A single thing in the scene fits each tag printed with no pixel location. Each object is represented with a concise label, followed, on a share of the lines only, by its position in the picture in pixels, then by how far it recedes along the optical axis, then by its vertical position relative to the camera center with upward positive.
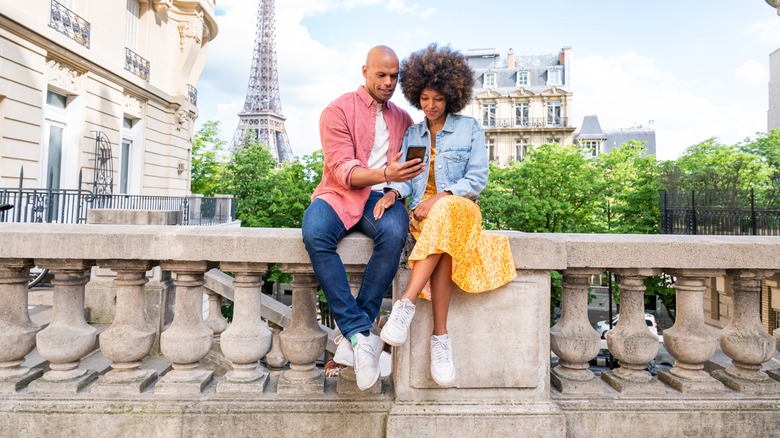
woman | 2.50 +0.20
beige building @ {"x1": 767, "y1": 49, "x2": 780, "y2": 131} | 39.12 +13.27
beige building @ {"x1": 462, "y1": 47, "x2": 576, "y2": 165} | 45.12 +12.72
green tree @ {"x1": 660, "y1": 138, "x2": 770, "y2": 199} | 19.48 +3.73
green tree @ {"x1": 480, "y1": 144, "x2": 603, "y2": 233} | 23.28 +2.43
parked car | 22.38 -4.10
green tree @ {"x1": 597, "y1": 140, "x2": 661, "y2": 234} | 22.36 +2.69
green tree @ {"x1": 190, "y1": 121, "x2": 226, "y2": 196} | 36.31 +5.45
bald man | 2.51 +0.23
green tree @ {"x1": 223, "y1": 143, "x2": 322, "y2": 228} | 24.25 +2.72
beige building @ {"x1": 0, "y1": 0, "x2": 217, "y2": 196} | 11.81 +4.63
